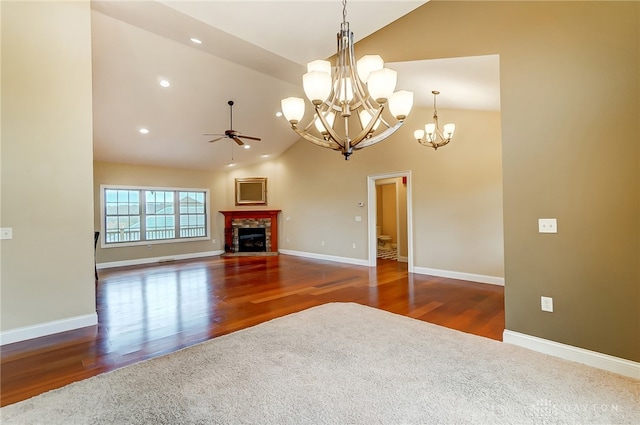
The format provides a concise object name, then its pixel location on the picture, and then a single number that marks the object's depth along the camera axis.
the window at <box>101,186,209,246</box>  7.47
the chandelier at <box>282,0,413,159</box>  2.16
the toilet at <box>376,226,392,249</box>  9.15
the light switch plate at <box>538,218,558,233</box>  2.48
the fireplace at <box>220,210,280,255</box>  9.17
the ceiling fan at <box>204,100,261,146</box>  5.10
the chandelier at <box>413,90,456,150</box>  4.68
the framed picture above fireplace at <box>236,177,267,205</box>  9.46
